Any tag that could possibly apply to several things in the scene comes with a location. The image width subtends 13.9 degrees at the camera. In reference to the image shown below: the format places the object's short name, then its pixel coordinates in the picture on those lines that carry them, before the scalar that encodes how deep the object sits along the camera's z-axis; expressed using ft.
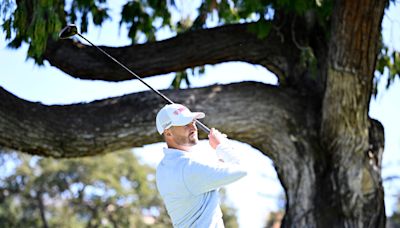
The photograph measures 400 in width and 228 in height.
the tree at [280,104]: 42.25
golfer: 23.34
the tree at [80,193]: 175.91
